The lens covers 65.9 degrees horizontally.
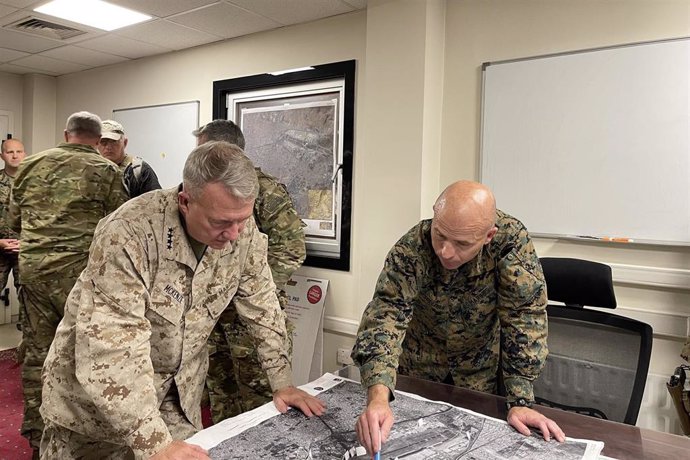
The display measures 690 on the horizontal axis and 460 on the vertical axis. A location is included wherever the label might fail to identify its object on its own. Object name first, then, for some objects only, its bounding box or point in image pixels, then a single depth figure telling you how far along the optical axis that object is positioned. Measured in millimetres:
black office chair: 1670
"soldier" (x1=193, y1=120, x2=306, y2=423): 2289
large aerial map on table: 1135
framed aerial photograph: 3080
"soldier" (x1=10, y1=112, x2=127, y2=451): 2473
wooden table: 1194
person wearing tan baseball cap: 3092
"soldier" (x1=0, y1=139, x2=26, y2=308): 3953
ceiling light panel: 2979
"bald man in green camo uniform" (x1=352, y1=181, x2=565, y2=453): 1321
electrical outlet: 3058
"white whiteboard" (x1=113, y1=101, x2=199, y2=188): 3871
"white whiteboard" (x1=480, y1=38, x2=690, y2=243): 2154
